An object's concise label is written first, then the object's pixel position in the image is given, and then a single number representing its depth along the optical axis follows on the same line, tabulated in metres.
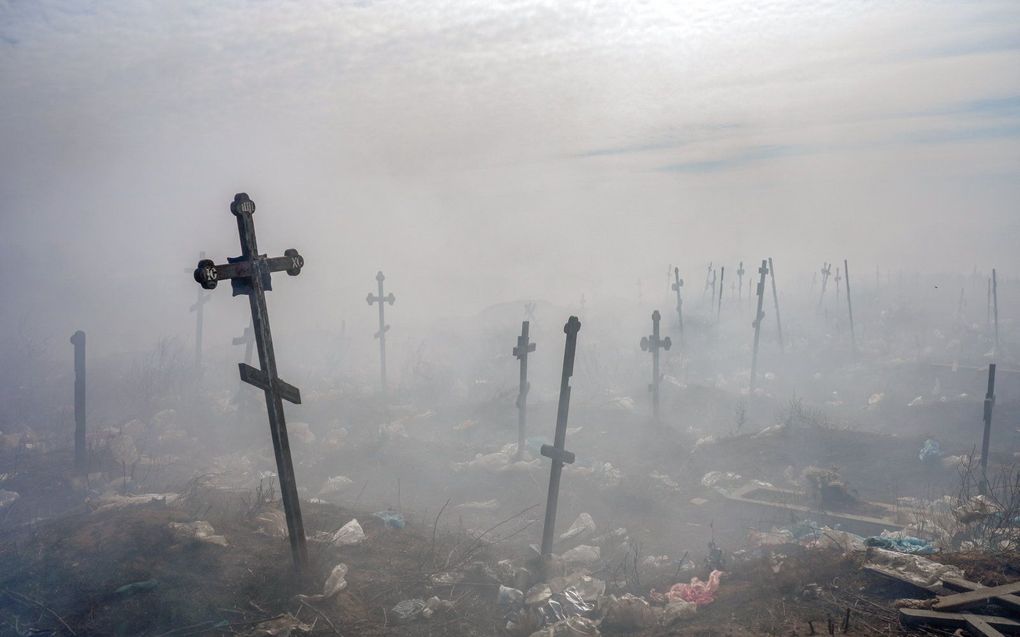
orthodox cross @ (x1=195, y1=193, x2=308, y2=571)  6.48
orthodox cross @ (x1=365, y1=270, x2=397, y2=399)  23.49
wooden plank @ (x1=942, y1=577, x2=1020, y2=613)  5.86
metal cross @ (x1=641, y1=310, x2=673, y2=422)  18.52
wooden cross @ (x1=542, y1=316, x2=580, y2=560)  9.12
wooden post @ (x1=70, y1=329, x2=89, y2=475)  14.30
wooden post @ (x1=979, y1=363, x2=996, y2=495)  13.33
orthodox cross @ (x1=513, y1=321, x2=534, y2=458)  16.16
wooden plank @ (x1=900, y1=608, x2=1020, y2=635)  5.57
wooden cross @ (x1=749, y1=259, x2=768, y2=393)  23.64
